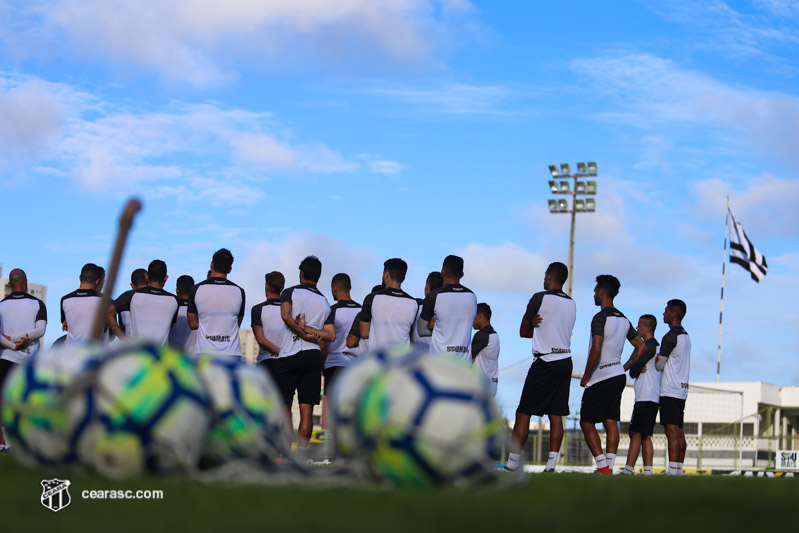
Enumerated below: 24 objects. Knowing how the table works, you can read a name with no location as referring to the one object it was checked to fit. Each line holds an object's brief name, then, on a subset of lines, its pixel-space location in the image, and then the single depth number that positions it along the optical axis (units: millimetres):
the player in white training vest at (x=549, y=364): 12969
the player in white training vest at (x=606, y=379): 13766
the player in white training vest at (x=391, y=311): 13375
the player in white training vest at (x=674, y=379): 15555
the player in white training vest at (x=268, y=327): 13922
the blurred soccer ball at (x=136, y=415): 5832
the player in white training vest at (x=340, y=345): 14656
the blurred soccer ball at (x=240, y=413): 6297
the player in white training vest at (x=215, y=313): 13344
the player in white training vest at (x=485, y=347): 14867
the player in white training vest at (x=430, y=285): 14336
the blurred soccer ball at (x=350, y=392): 5832
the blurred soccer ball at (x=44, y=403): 6266
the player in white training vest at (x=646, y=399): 15680
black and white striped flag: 47125
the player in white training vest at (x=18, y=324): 14391
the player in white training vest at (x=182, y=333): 14664
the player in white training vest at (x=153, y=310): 13250
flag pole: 50234
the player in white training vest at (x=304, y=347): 13719
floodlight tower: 50969
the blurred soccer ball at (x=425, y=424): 5496
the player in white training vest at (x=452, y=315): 13016
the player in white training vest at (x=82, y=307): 13555
